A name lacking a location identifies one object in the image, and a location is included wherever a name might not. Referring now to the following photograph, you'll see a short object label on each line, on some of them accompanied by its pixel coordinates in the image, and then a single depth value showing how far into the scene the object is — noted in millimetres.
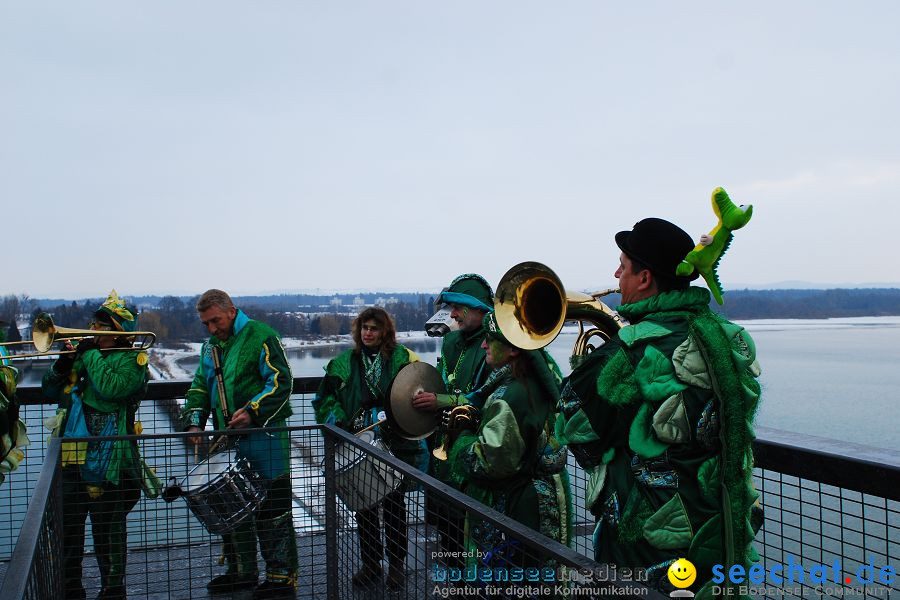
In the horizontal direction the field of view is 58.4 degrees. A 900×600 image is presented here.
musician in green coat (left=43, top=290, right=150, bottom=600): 4246
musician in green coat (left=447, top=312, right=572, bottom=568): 3129
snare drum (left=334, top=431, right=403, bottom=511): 3289
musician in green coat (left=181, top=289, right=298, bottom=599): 4191
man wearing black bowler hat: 2260
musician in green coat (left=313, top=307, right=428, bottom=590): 4652
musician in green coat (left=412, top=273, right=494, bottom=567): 3926
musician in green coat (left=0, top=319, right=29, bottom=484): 4047
